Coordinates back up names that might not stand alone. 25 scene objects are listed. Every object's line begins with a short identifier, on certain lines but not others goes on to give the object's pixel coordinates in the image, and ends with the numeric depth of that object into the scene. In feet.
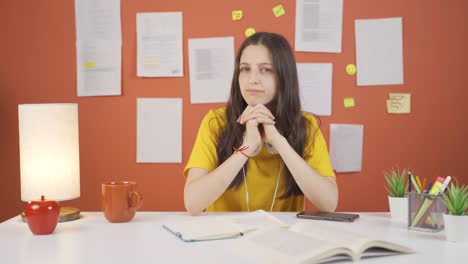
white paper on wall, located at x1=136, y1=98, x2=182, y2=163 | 9.02
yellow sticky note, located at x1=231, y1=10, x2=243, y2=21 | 8.92
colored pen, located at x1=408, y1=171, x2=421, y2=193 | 4.79
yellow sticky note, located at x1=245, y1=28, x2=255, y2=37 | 8.92
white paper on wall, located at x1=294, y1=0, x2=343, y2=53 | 8.91
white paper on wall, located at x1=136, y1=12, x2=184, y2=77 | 8.98
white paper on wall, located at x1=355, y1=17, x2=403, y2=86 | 8.92
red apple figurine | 4.36
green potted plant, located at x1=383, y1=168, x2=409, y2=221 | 5.12
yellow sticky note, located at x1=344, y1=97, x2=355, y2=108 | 8.98
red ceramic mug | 4.86
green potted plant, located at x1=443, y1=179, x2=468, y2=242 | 4.12
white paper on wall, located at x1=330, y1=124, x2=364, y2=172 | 8.98
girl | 5.79
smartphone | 4.93
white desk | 3.64
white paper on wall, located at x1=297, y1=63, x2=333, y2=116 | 8.96
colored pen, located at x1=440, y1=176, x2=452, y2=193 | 4.52
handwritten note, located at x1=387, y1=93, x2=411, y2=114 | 8.95
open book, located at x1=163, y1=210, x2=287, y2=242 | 4.19
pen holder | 4.47
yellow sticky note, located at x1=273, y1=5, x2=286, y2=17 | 8.93
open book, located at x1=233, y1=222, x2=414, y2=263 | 3.49
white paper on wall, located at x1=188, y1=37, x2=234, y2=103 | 8.94
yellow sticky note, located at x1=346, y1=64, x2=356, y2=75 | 8.96
